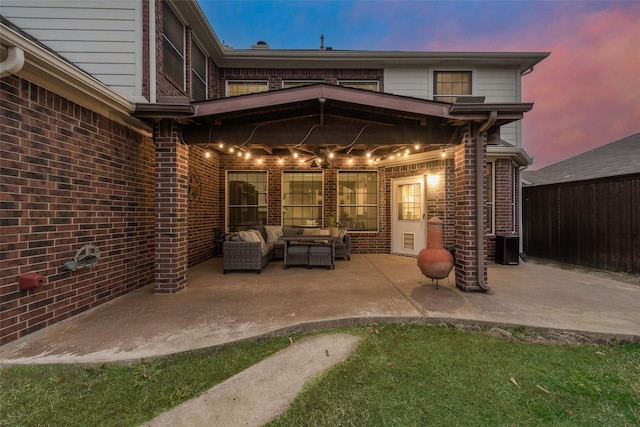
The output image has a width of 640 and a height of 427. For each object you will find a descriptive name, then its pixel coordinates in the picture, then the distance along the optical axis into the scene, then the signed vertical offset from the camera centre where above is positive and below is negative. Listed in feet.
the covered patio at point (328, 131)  11.61 +4.39
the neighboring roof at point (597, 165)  19.83 +5.30
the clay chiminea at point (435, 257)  12.41 -2.04
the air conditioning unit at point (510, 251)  19.29 -2.69
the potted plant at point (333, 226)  21.50 -0.85
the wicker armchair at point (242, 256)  16.21 -2.55
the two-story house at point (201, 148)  8.28 +3.95
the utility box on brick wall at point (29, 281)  7.73 -1.99
